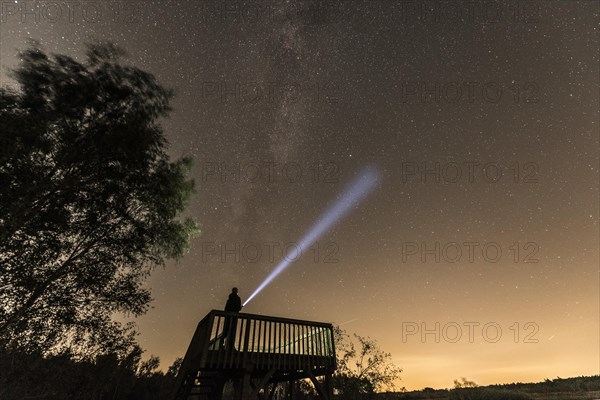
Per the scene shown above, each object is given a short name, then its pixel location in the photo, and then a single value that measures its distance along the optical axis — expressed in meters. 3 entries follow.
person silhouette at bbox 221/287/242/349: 9.88
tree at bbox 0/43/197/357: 10.14
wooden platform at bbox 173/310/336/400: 9.69
